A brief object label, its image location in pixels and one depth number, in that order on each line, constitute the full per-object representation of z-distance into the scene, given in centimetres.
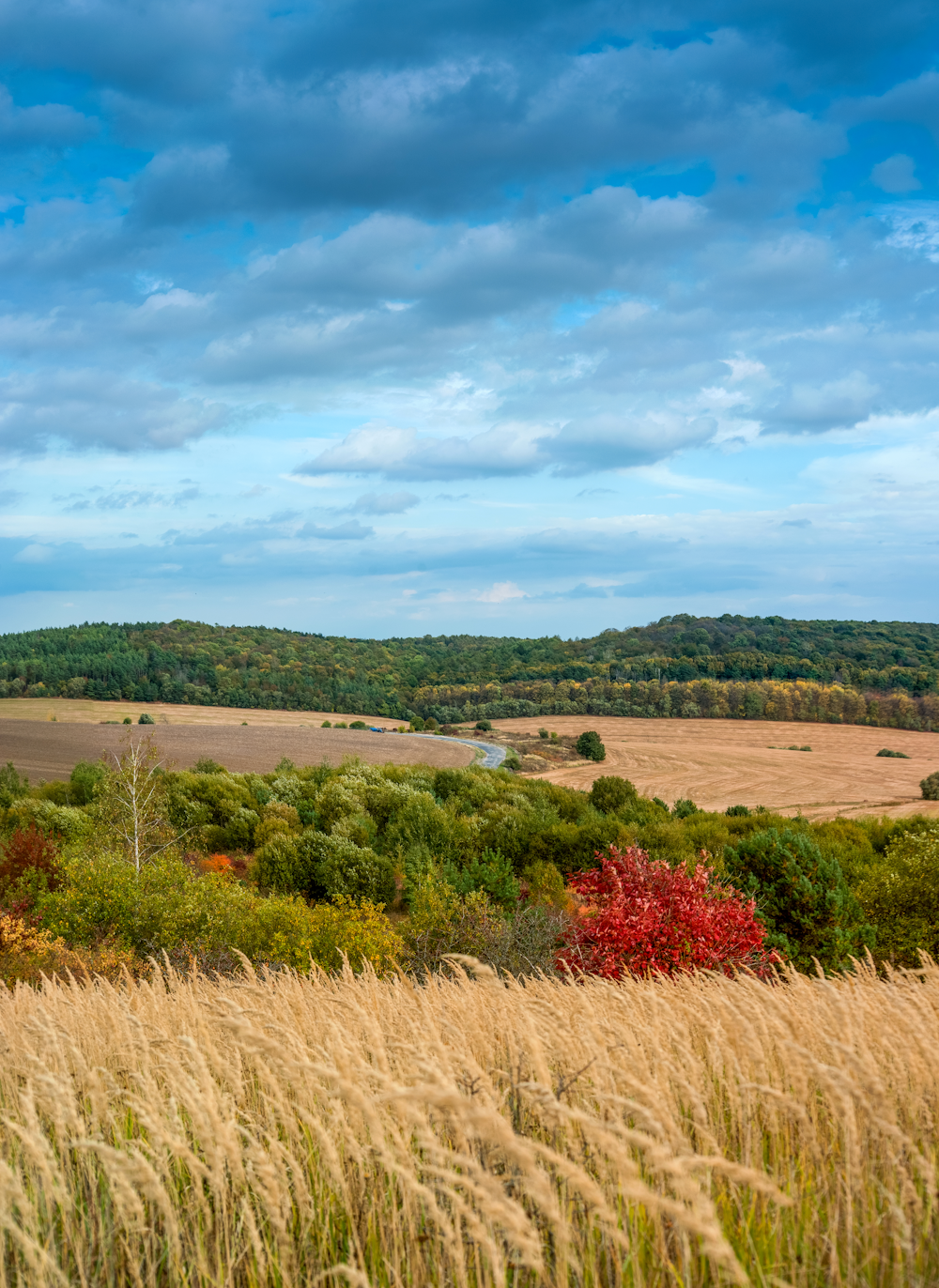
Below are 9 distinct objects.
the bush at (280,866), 3025
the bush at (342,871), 2941
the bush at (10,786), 4025
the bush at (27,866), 2383
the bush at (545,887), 2556
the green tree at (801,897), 1662
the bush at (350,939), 1661
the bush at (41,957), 1369
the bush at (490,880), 2636
